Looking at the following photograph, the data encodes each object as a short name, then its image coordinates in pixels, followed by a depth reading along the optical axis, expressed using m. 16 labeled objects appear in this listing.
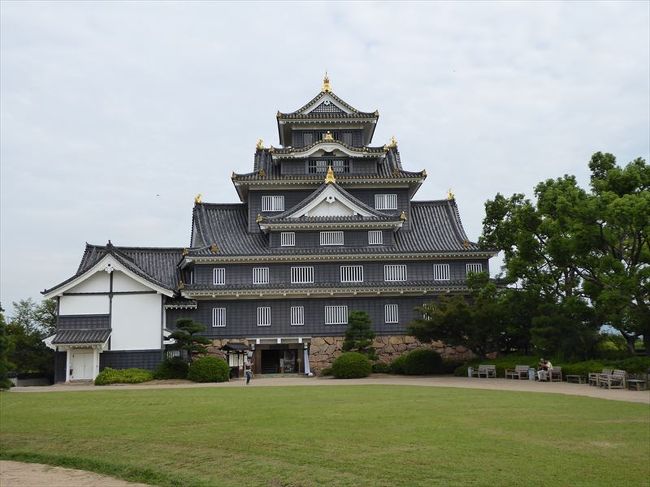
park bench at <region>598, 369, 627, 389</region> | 27.93
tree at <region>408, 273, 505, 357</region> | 38.03
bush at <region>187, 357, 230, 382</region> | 36.19
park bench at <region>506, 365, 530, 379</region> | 34.75
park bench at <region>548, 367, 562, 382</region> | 32.75
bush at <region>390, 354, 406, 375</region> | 40.59
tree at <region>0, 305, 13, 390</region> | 29.95
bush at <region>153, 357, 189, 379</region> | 38.47
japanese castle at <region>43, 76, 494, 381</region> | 41.00
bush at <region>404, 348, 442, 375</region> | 40.28
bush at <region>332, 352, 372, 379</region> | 37.22
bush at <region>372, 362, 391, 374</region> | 41.16
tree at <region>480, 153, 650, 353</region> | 28.44
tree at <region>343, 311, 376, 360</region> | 40.88
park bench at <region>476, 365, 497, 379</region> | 36.44
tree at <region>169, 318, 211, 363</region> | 38.28
